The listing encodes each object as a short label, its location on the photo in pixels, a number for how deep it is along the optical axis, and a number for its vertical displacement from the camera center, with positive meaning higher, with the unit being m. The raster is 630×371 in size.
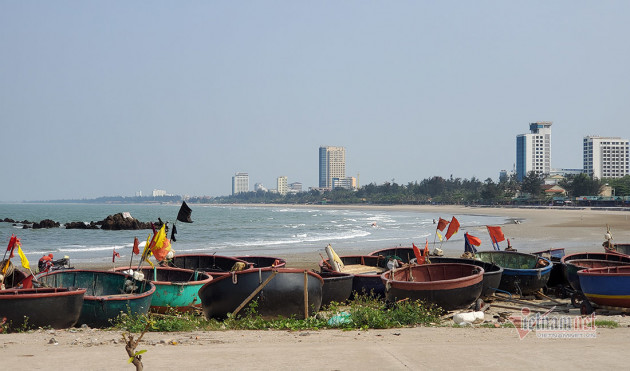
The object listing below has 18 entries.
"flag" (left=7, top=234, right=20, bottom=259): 12.62 -1.17
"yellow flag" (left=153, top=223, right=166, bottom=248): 12.75 -1.04
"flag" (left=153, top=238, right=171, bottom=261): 12.80 -1.33
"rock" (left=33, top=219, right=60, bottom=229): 66.06 -3.91
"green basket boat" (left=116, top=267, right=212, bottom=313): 12.91 -2.35
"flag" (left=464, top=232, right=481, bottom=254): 17.95 -1.57
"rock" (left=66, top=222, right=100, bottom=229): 63.53 -3.88
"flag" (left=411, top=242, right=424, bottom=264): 15.34 -1.75
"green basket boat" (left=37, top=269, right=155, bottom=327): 11.43 -2.13
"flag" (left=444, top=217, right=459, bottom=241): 17.31 -1.05
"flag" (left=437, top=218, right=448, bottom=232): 18.48 -1.03
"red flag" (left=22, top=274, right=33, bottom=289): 11.87 -1.89
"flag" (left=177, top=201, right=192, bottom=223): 14.90 -0.58
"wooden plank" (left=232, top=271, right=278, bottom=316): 11.16 -1.94
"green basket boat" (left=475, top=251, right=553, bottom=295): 15.20 -2.26
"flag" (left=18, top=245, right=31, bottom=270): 12.41 -1.54
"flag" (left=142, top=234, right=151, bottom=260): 12.80 -1.35
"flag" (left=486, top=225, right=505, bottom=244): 18.05 -1.31
